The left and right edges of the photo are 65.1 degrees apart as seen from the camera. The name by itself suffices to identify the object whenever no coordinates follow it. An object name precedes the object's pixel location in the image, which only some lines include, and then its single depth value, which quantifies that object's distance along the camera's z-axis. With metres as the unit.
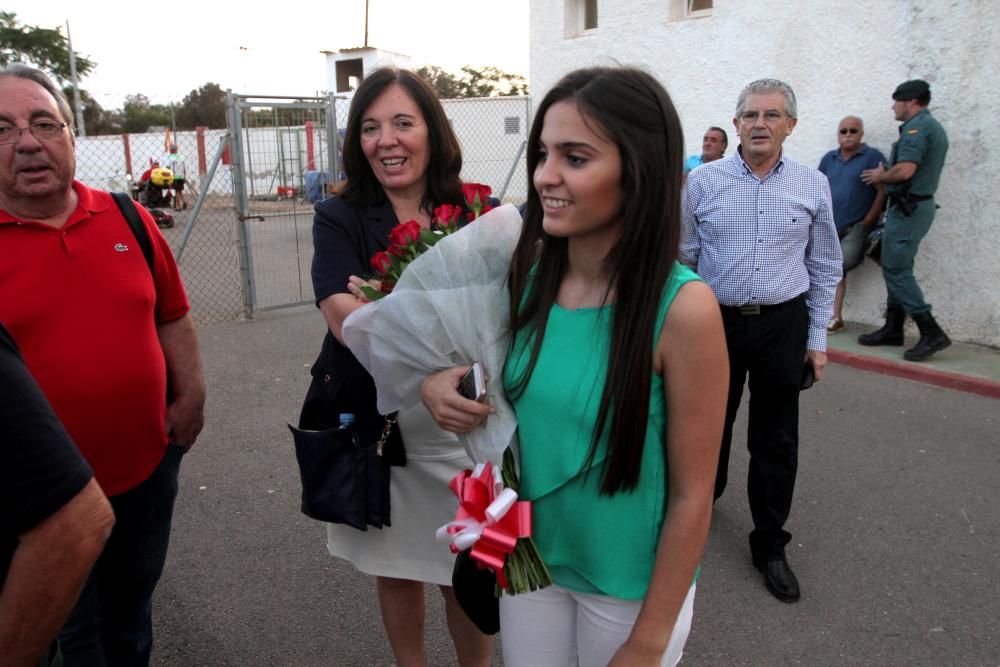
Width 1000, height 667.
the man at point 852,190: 7.39
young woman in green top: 1.49
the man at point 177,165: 21.81
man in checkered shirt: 3.34
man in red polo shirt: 2.05
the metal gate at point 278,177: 8.05
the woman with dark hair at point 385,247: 2.25
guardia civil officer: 6.66
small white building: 32.88
